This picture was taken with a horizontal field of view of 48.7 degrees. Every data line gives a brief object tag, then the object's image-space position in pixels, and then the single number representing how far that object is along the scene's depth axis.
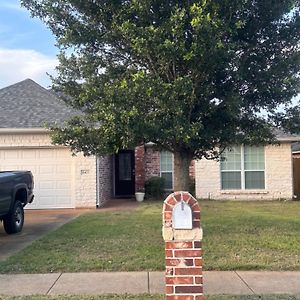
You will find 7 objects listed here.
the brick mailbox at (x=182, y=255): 3.67
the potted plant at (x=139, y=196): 13.70
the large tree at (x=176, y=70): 5.47
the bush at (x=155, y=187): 14.11
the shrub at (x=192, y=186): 14.32
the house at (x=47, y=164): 12.12
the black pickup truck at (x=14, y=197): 7.78
